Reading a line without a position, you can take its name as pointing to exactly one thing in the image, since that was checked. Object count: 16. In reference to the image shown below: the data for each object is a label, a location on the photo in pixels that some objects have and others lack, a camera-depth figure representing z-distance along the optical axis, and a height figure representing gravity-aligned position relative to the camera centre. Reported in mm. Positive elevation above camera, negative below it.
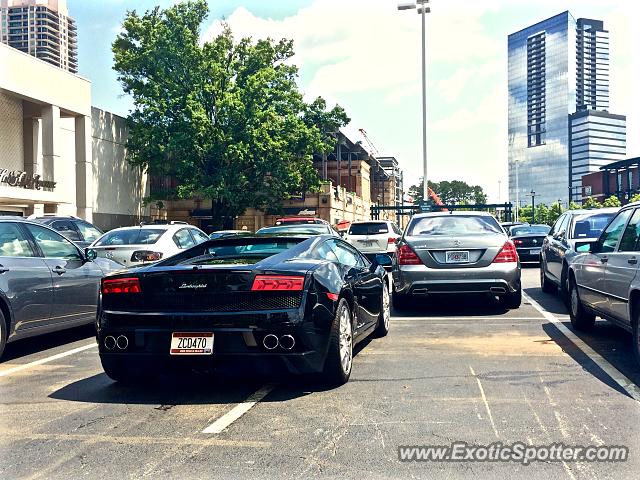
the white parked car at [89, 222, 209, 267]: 11477 -390
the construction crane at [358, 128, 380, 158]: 87000 +10564
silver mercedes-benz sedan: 9617 -658
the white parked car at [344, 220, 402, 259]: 19312 -448
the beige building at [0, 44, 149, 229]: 30156 +4148
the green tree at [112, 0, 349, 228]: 36406 +6273
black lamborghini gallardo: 5148 -770
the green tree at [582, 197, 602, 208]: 87512 +2432
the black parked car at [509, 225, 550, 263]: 19609 -728
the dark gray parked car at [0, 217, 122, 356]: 7051 -705
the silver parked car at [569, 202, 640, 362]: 6055 -593
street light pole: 33156 +7791
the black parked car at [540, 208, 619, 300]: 11453 -234
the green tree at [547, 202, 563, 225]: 110000 +1458
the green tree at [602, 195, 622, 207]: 80000 +2382
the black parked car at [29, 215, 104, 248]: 14289 -152
